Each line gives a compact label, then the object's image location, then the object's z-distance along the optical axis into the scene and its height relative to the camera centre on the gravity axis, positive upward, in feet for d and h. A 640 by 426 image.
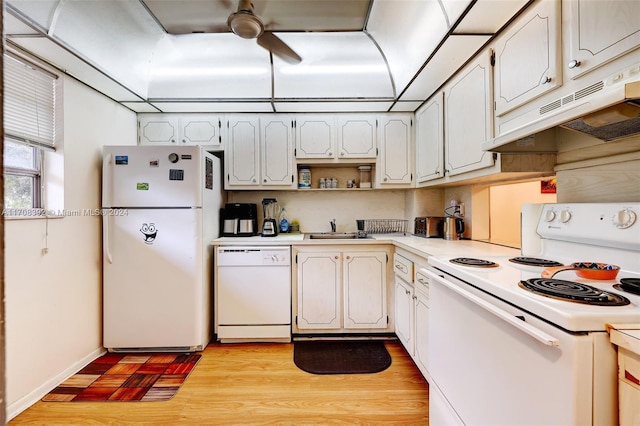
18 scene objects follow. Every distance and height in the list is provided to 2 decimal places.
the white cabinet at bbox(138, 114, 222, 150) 9.05 +2.83
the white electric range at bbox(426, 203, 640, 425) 2.14 -1.09
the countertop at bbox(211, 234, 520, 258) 5.76 -0.81
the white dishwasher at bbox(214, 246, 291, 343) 7.97 -2.44
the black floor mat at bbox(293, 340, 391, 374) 6.71 -3.81
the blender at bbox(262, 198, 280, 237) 9.02 -0.06
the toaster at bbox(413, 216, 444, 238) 8.38 -0.43
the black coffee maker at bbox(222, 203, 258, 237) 8.94 -0.20
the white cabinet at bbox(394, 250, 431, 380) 5.76 -2.25
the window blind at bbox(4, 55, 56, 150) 5.38 +2.34
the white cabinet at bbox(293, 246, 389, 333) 8.12 -2.28
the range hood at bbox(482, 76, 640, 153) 2.52 +1.07
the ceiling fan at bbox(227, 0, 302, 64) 5.18 +3.75
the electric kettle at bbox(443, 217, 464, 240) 7.91 -0.45
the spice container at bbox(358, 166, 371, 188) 9.95 +1.44
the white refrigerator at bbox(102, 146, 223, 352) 7.30 -0.85
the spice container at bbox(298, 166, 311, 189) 9.64 +1.27
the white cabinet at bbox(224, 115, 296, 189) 9.10 +2.05
